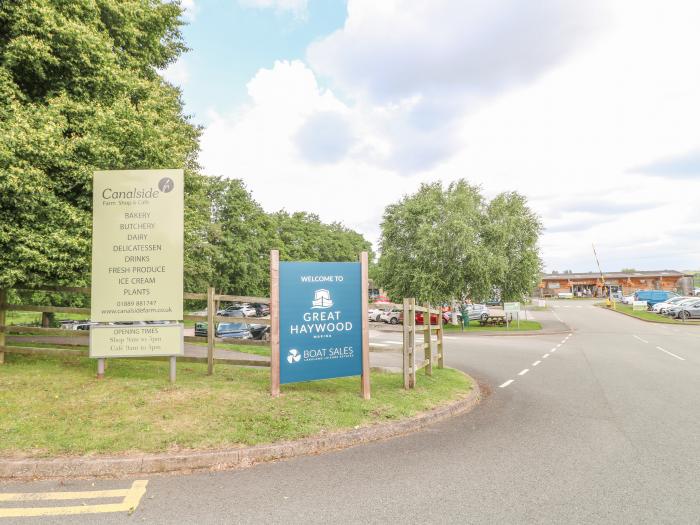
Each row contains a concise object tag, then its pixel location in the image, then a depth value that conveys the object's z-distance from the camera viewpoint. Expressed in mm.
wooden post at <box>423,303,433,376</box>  9116
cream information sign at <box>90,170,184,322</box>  7523
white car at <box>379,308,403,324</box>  35312
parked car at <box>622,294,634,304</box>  61050
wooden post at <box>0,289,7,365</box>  8435
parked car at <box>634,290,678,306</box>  53681
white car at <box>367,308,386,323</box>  37312
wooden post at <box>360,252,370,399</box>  6938
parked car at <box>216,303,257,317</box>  33912
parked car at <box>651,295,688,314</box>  38906
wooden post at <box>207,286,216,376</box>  8125
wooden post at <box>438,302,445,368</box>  10189
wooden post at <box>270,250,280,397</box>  6609
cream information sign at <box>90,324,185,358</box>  7484
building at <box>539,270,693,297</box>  91188
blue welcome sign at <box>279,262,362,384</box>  6703
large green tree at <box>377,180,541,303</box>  27656
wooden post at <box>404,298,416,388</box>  7836
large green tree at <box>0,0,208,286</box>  7754
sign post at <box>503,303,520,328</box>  27688
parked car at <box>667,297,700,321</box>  34394
